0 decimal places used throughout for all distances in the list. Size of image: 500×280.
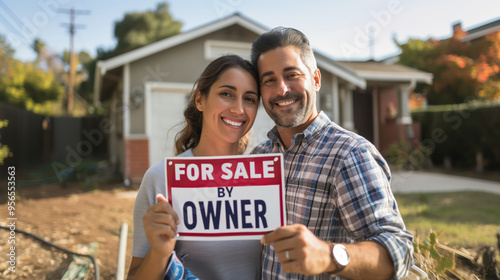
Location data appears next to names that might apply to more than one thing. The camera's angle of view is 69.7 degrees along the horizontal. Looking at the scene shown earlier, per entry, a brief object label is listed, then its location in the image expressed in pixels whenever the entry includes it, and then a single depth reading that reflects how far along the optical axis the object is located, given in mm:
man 1149
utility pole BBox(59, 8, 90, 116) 21556
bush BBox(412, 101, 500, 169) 10000
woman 1340
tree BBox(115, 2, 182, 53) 26422
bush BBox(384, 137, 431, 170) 10625
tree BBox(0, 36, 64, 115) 17203
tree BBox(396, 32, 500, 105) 10250
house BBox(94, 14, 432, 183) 8352
